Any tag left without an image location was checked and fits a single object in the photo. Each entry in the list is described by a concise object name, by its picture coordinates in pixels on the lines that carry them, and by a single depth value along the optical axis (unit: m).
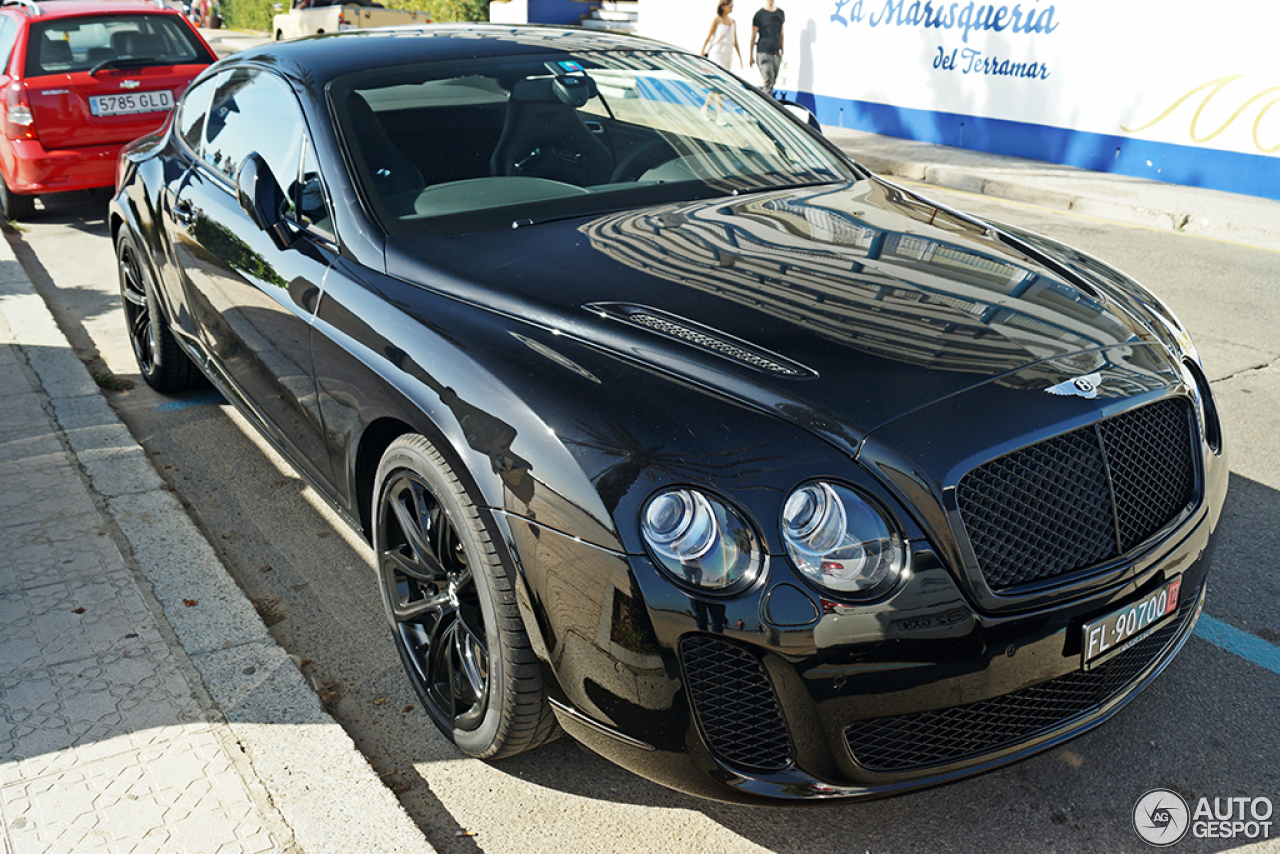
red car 8.34
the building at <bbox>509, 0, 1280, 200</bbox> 10.02
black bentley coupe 2.02
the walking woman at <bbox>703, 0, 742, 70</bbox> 14.66
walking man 14.42
